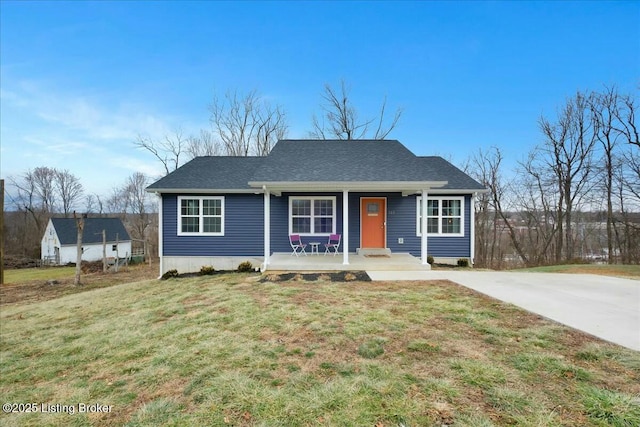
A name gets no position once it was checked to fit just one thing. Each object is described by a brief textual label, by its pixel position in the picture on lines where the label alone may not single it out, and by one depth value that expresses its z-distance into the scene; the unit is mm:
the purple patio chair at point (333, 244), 9849
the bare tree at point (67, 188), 34312
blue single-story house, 10688
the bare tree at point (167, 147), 19359
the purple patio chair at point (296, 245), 10094
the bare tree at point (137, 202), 32281
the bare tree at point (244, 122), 21297
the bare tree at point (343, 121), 20109
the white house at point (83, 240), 27281
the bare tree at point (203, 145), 21406
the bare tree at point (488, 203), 20328
